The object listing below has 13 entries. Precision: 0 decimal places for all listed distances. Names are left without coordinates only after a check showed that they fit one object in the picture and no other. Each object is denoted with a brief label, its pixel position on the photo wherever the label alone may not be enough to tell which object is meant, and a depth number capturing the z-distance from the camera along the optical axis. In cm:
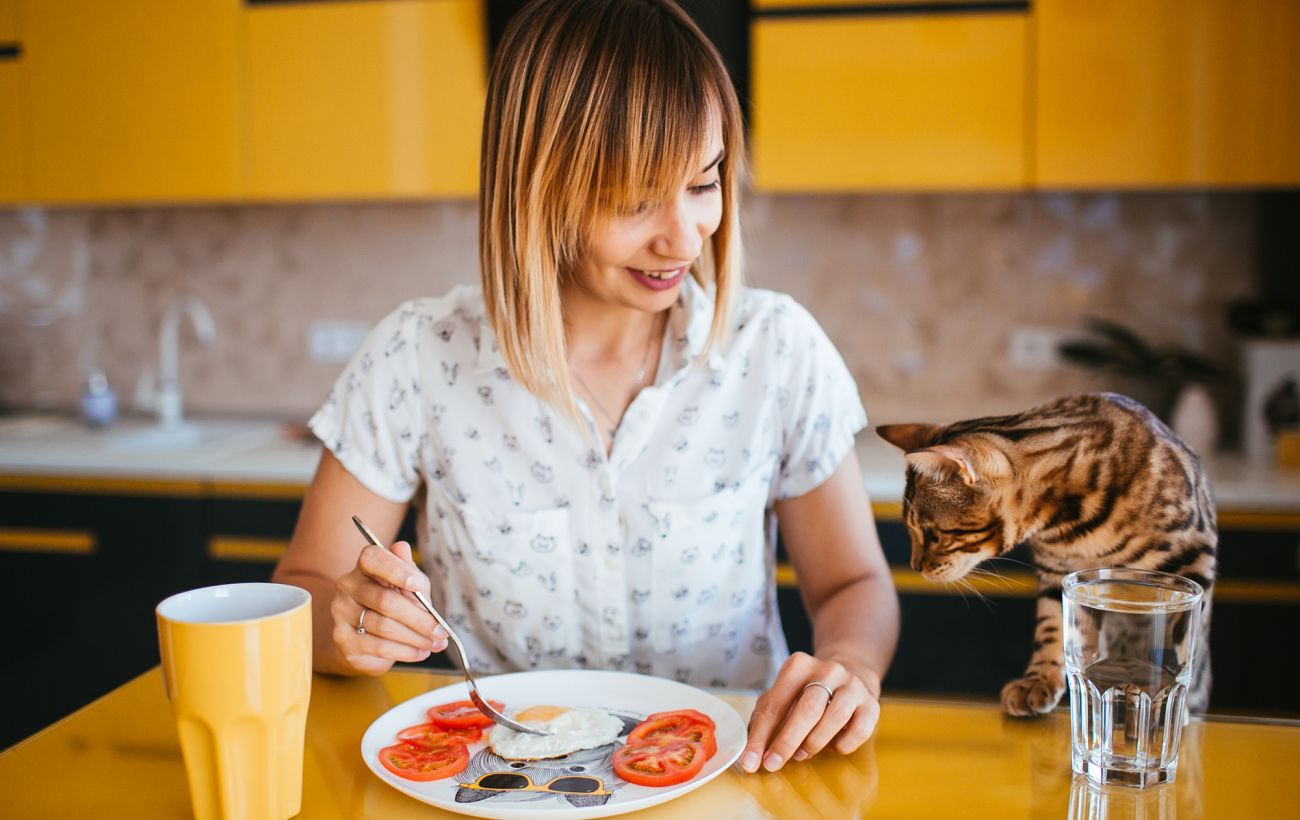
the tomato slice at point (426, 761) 79
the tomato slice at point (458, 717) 88
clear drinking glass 76
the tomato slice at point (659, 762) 78
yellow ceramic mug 69
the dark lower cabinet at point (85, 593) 239
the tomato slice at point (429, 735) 86
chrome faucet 280
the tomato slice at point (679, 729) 85
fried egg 83
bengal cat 79
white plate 75
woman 119
